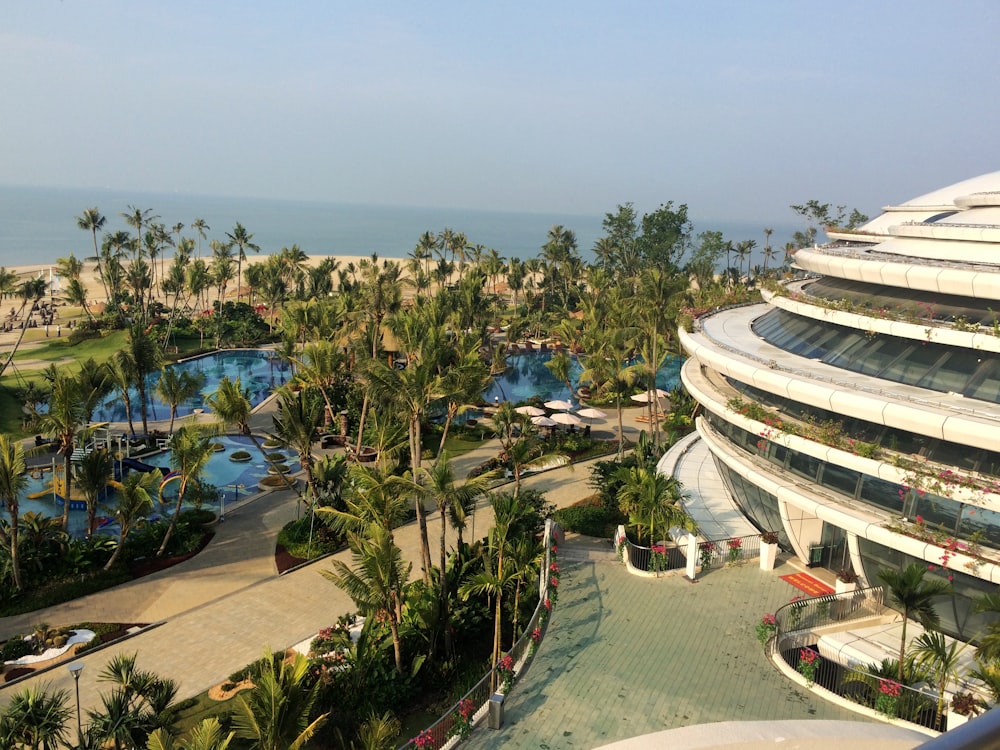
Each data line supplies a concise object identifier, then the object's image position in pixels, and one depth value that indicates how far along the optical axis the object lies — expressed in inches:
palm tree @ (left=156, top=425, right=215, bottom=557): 1299.2
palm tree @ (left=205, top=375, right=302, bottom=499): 1375.5
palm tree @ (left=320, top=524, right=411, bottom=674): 899.4
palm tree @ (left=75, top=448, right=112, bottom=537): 1258.6
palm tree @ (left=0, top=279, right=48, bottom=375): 2827.3
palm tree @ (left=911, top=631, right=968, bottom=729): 781.9
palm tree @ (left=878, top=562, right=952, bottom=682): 844.0
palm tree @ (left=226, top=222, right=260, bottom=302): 3767.2
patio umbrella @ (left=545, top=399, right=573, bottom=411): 2182.6
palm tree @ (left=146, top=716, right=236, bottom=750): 628.4
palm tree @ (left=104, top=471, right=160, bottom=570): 1240.2
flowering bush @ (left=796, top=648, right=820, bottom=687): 868.6
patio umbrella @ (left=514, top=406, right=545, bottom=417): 2028.8
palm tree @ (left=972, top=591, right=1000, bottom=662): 737.6
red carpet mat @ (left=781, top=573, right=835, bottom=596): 1066.1
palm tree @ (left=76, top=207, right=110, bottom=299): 3528.5
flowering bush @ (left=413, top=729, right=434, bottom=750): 737.0
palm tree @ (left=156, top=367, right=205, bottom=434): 1707.7
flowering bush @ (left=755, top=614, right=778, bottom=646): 924.6
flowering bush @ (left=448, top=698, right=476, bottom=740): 772.6
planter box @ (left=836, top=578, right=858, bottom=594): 1010.7
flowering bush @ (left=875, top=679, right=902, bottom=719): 799.7
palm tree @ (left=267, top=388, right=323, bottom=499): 1392.7
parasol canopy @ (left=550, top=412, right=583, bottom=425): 1999.3
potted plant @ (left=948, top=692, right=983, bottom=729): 753.6
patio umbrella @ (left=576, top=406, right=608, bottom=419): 2057.1
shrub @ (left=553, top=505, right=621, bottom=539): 1386.6
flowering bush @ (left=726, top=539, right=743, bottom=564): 1154.9
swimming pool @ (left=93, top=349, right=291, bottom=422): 2370.8
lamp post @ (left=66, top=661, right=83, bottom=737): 789.1
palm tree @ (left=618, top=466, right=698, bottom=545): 1196.5
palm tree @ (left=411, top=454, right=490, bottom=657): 1028.5
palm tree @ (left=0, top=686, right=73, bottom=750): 759.1
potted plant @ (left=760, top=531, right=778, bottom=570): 1136.8
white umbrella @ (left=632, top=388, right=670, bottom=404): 2229.5
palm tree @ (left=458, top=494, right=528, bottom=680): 1011.9
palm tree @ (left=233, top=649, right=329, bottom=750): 665.0
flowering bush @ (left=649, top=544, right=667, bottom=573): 1139.3
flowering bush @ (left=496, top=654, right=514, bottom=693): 858.1
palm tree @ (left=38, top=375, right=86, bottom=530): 1272.1
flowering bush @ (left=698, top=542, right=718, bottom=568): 1141.1
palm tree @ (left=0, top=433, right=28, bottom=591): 1148.5
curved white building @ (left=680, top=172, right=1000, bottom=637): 869.2
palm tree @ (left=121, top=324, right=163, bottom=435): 1892.2
